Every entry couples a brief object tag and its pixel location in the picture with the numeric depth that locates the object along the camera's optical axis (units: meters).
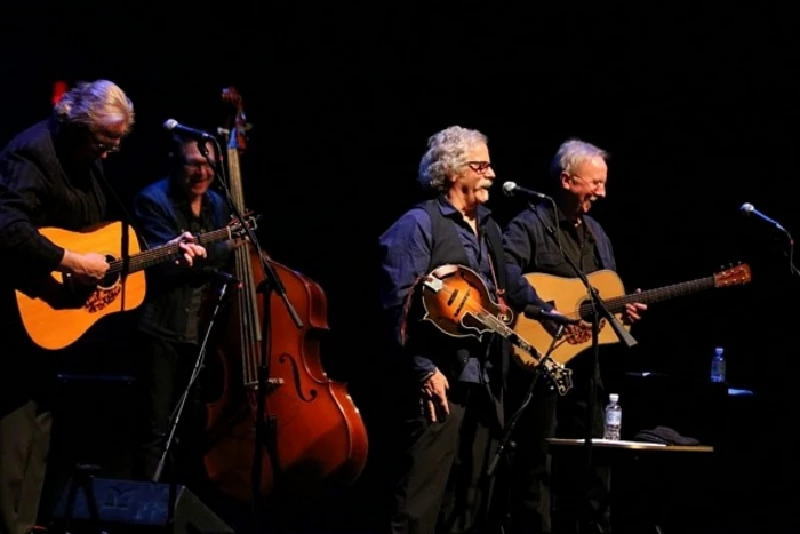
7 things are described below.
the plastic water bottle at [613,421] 10.24
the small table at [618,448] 9.01
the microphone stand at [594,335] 8.52
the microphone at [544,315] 9.23
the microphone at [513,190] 8.69
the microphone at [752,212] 9.35
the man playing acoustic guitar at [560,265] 9.78
